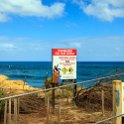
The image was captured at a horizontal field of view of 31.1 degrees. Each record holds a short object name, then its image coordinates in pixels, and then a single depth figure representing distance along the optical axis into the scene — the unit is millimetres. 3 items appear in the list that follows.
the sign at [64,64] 7346
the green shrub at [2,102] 6169
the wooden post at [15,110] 3625
